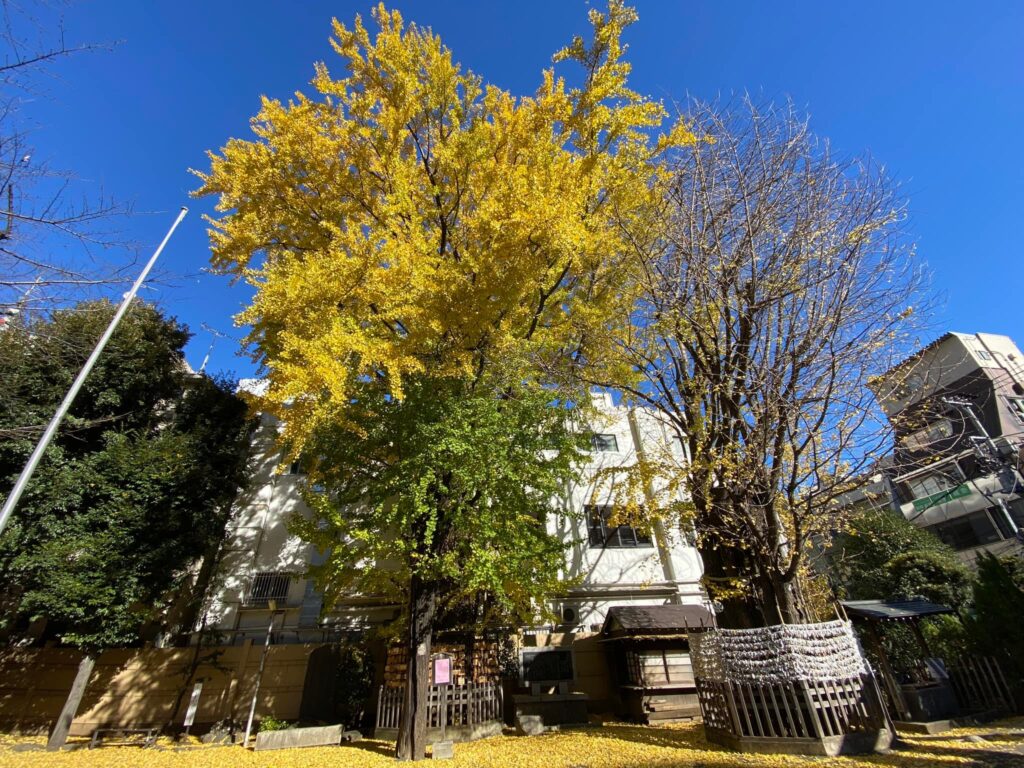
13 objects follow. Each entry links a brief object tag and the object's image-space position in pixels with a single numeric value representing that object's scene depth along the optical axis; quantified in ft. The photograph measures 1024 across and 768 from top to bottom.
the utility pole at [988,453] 29.60
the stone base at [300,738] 28.32
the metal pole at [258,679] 29.94
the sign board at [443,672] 27.02
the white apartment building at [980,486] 59.41
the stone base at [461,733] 27.86
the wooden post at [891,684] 25.08
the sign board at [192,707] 31.35
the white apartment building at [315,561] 43.16
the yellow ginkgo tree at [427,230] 25.11
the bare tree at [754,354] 20.42
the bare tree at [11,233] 11.41
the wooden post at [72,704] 30.17
